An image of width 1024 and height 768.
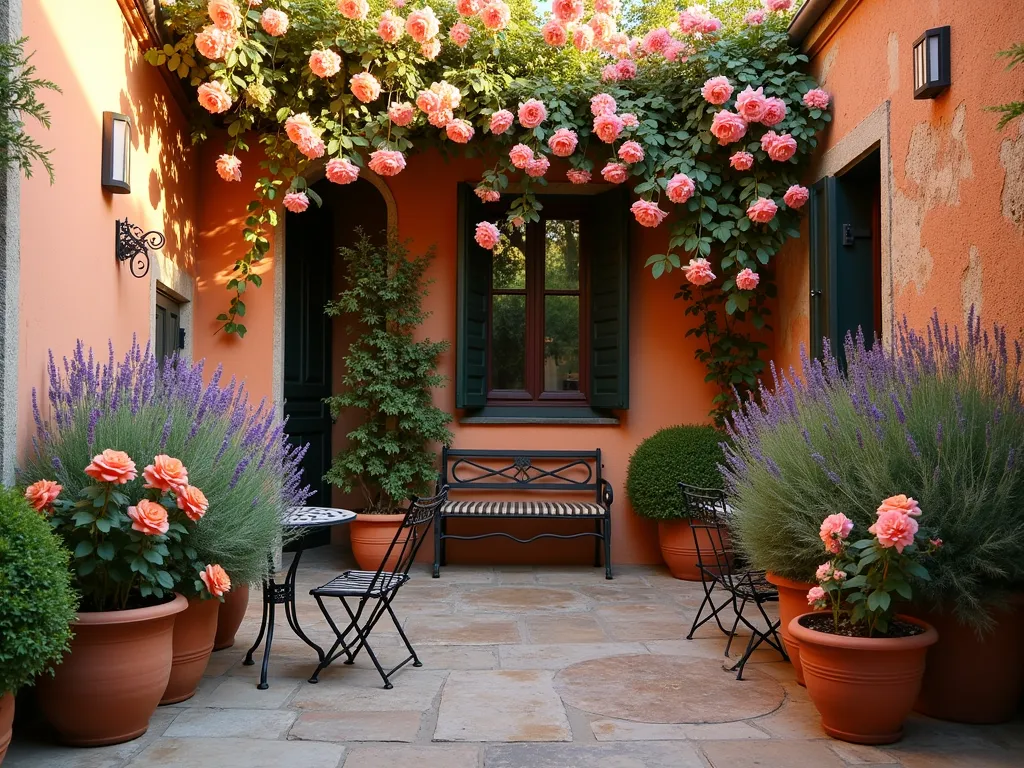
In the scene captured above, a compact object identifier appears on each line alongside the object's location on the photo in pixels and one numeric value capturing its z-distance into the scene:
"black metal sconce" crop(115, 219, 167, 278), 4.64
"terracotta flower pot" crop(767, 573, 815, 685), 3.75
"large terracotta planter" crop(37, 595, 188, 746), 2.99
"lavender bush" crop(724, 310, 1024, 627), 3.20
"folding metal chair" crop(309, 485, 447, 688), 3.82
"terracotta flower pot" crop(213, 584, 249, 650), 4.26
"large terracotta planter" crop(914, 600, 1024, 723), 3.25
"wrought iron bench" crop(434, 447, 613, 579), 6.96
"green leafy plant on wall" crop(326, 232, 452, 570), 6.61
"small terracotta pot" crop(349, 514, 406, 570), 6.50
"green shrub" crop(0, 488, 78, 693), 2.47
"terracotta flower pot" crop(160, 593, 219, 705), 3.54
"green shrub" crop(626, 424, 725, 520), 6.40
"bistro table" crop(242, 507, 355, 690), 4.00
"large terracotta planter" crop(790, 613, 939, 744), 3.05
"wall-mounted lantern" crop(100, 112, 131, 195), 4.32
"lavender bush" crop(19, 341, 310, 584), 3.42
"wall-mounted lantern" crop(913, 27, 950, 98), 4.21
